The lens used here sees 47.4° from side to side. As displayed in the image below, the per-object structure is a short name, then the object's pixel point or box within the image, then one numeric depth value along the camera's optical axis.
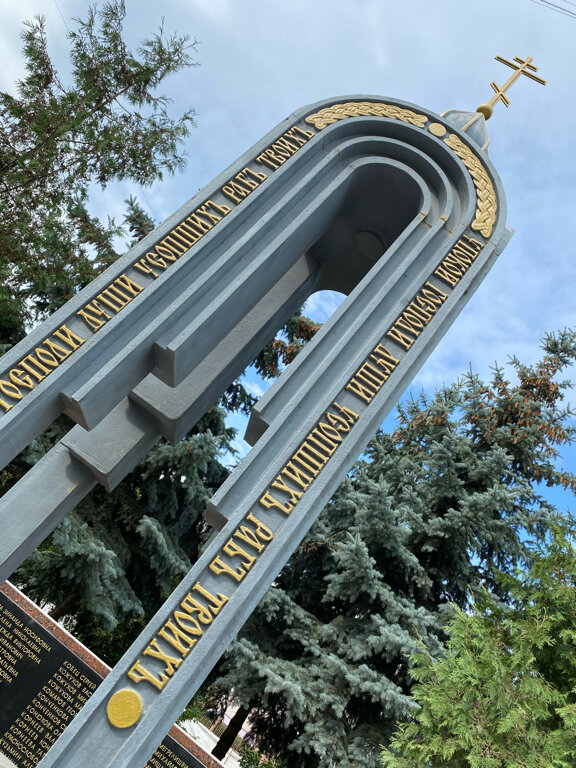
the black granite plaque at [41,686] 7.49
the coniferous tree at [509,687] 5.50
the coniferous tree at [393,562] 8.48
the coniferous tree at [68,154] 9.85
